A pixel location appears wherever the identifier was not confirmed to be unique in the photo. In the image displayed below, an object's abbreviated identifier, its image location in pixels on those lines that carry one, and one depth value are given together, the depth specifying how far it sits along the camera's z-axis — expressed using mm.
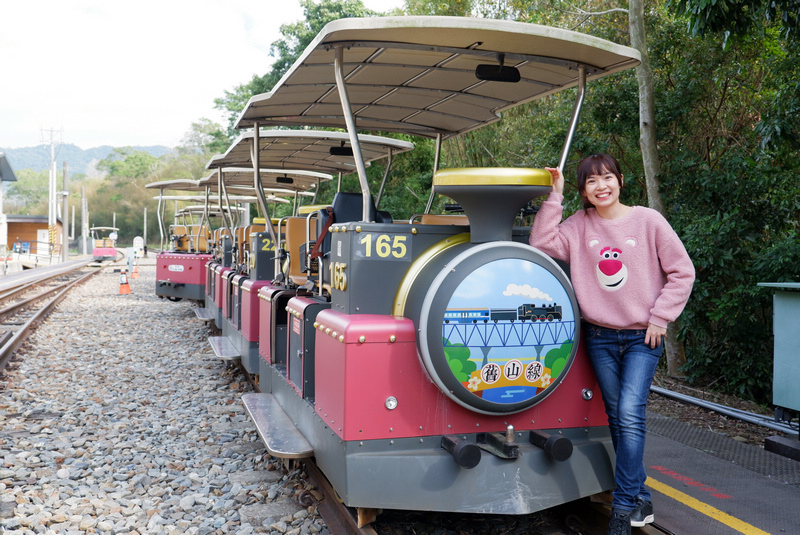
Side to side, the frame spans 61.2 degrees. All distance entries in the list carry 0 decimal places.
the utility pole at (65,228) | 34312
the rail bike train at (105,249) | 39625
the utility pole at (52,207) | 42384
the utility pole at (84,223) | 56828
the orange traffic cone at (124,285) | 17331
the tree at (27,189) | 145125
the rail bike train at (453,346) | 3008
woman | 3051
